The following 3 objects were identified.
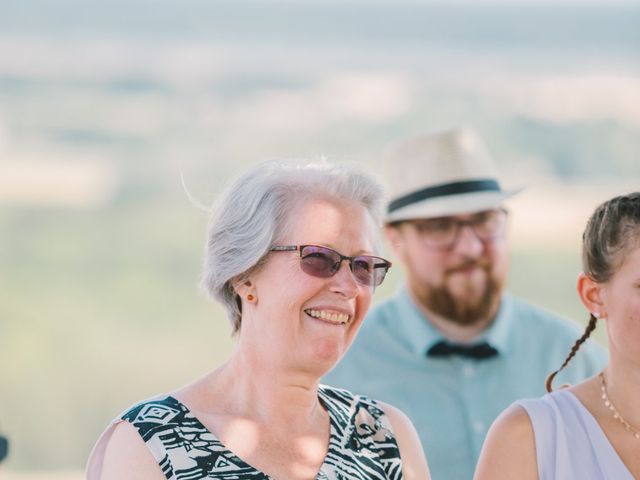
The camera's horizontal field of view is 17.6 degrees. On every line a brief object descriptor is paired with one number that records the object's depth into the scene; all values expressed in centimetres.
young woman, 483
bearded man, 762
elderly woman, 482
